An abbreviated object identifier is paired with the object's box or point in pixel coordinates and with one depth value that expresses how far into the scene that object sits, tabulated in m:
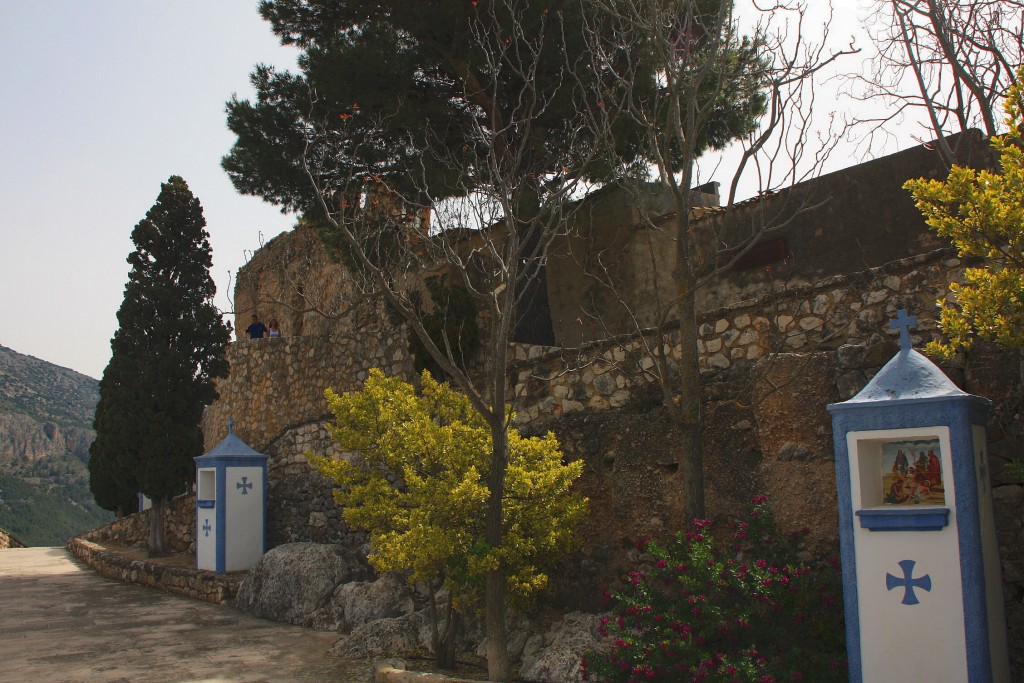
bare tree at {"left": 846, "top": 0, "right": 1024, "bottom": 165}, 9.39
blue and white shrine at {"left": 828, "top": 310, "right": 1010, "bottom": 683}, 5.52
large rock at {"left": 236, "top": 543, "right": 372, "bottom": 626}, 11.03
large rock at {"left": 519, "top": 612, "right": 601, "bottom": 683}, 7.70
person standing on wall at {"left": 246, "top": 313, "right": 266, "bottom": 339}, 21.38
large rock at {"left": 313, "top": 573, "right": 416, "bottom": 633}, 10.27
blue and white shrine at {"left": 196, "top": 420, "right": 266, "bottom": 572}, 13.31
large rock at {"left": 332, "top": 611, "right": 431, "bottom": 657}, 9.08
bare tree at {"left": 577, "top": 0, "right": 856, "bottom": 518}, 7.92
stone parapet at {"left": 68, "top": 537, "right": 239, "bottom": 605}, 12.49
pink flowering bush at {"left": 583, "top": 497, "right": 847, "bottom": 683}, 6.33
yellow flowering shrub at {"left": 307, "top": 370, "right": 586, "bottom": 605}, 7.96
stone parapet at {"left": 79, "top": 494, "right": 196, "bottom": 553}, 15.59
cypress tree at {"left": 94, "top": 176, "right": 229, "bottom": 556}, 15.17
